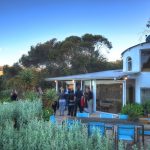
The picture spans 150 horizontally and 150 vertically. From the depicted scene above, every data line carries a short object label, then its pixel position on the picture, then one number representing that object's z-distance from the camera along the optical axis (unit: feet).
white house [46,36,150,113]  31.99
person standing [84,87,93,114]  35.68
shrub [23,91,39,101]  21.88
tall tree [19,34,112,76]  79.24
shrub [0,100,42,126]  12.66
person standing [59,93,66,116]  34.68
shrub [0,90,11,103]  52.79
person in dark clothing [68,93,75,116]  33.21
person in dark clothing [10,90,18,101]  32.61
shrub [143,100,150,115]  29.52
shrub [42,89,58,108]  22.68
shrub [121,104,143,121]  23.18
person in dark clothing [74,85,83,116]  32.68
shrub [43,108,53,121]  17.81
